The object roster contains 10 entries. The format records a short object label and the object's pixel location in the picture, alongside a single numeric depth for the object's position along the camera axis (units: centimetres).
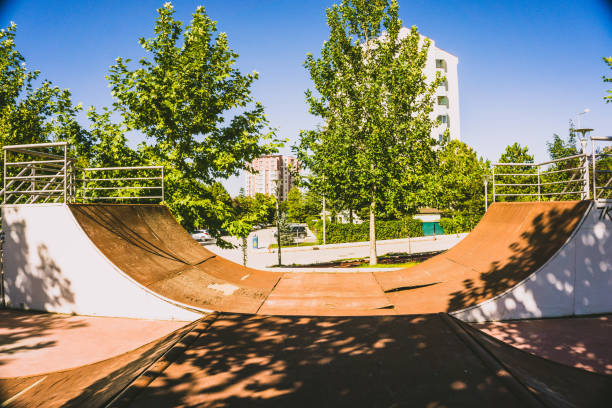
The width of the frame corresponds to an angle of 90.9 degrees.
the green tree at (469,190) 3675
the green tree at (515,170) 2491
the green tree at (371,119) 1545
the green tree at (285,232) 3847
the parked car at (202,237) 4541
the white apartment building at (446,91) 5272
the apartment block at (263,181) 18931
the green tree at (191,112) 1066
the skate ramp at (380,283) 598
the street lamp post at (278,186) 2045
